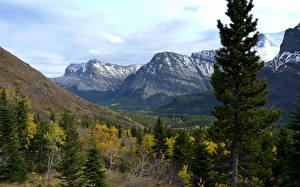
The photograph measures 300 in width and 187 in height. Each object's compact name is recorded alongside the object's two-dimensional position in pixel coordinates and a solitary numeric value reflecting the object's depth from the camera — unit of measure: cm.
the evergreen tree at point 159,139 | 6412
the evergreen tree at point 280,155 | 3409
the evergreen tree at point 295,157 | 2444
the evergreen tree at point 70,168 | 3362
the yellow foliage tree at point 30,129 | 5167
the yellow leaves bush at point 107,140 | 5391
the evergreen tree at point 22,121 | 5103
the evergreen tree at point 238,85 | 2236
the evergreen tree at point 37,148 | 5426
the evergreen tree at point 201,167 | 3653
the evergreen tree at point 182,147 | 6056
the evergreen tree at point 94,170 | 3188
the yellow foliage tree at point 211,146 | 5448
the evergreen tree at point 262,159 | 2325
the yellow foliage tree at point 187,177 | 3891
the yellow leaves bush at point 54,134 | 5044
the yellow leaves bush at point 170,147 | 6538
